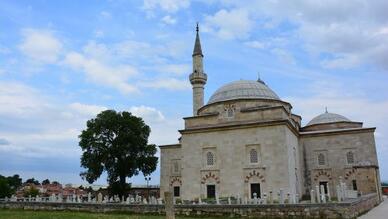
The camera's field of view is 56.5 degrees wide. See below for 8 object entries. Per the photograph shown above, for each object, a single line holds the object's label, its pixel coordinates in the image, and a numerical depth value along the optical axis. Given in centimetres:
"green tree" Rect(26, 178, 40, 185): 7179
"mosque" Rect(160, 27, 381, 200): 2159
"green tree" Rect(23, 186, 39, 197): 3801
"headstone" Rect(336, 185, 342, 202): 1560
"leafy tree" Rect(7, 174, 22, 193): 4726
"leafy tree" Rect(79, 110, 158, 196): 3034
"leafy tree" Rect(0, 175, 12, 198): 3612
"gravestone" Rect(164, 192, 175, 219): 762
